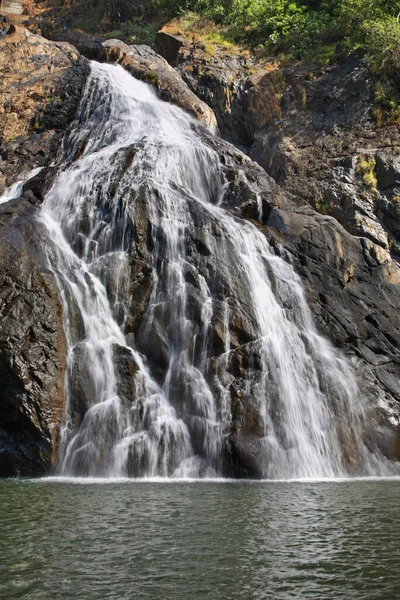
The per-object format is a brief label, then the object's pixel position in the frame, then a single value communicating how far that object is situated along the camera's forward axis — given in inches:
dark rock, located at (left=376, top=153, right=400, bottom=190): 912.3
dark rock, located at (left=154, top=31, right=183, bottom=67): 1246.3
